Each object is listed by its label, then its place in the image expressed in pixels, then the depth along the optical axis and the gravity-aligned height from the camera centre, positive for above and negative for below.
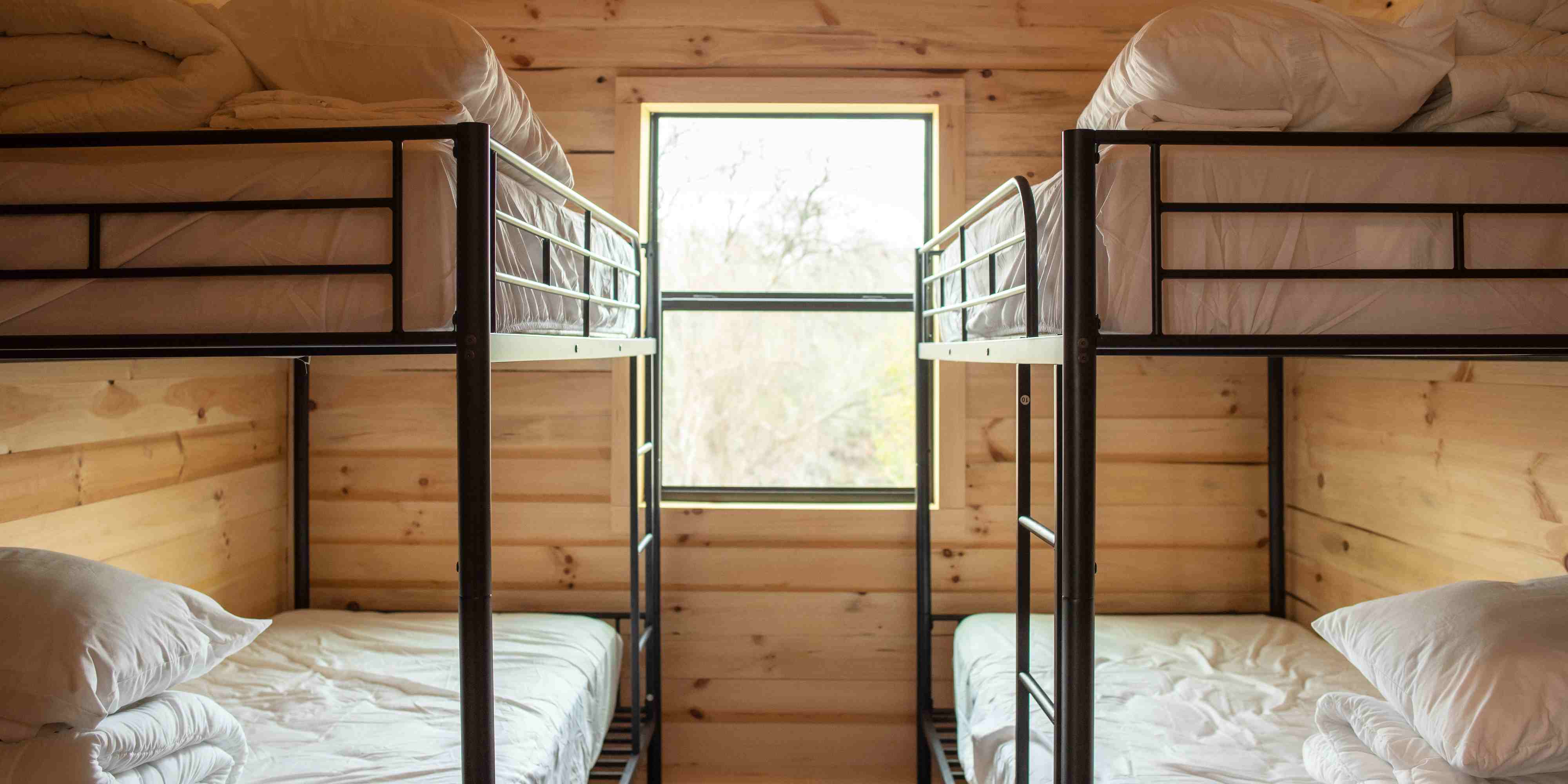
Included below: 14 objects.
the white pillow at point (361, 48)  1.44 +0.54
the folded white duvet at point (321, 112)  1.46 +0.44
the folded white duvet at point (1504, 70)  1.43 +0.49
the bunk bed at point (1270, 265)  1.38 +0.19
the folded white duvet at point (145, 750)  1.22 -0.50
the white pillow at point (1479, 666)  1.23 -0.40
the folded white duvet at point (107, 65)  1.40 +0.51
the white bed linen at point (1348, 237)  1.39 +0.23
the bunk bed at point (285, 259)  1.32 +0.20
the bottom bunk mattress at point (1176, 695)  1.74 -0.69
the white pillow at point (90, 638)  1.23 -0.35
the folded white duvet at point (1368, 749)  1.32 -0.55
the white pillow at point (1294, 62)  1.43 +0.50
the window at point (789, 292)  3.03 +0.32
